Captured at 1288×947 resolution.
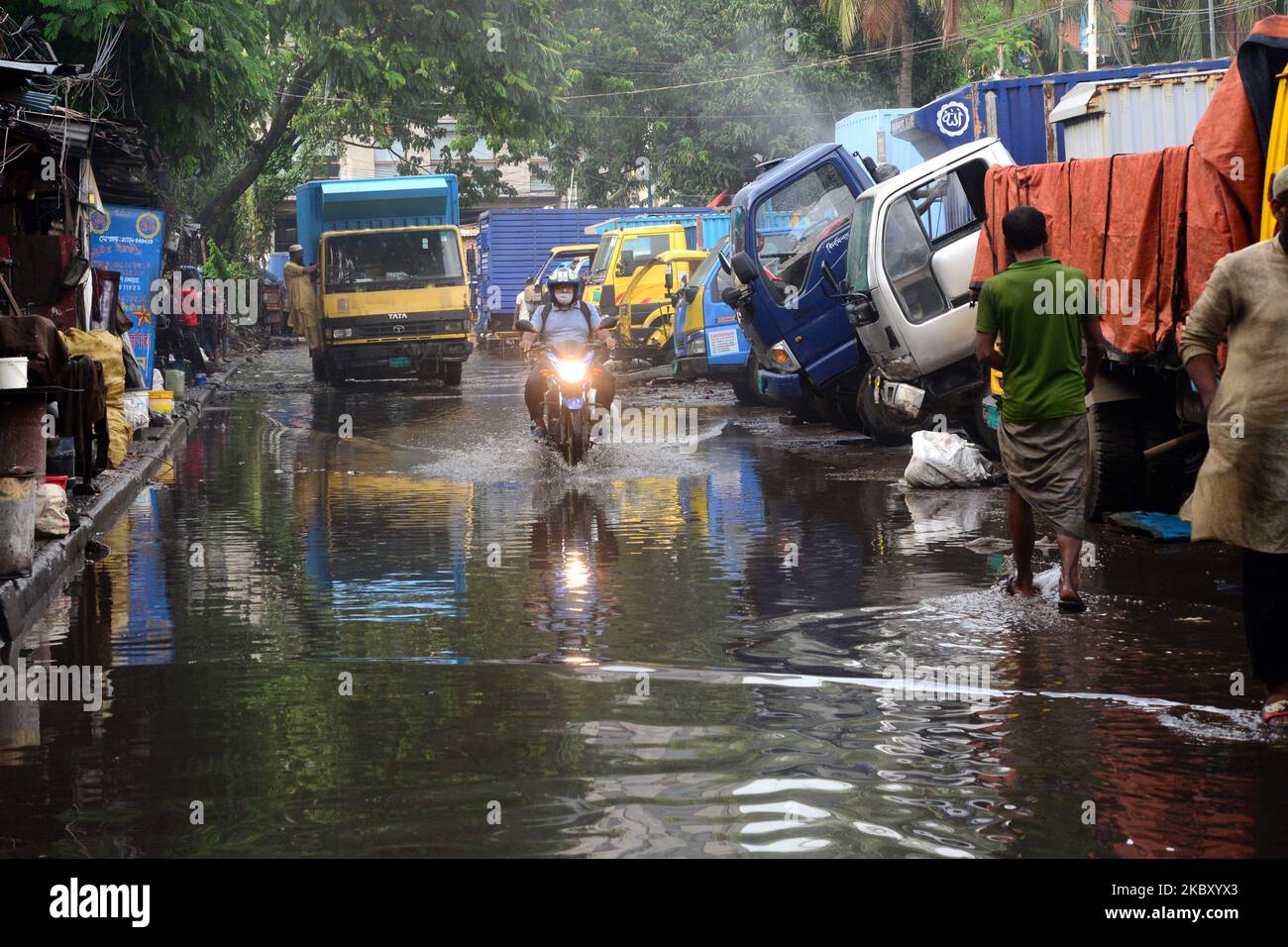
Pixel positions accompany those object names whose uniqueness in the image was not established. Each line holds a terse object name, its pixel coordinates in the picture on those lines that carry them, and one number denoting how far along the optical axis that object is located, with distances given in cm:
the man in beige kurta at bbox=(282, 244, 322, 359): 2797
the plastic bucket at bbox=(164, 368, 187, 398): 2342
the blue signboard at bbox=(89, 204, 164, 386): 1975
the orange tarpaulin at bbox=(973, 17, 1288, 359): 903
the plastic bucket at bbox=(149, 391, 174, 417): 1962
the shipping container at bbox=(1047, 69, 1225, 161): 1343
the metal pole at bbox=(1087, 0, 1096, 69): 3719
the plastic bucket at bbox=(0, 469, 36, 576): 830
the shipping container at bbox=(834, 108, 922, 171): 2573
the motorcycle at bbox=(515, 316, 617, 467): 1498
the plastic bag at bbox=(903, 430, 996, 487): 1316
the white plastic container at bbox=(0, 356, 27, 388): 837
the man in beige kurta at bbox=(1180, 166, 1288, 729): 588
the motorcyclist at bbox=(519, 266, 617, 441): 1555
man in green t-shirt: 809
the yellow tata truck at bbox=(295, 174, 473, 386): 2664
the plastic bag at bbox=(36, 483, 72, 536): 986
